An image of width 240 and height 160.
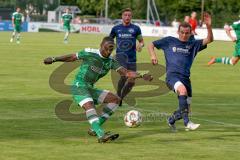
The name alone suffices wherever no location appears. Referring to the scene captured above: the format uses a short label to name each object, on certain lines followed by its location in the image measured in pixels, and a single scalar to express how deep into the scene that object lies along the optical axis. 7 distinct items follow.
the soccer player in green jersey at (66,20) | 57.79
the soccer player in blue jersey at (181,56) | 14.46
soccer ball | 14.65
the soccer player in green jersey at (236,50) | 29.45
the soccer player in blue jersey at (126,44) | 19.19
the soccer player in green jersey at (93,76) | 13.02
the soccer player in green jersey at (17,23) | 55.10
